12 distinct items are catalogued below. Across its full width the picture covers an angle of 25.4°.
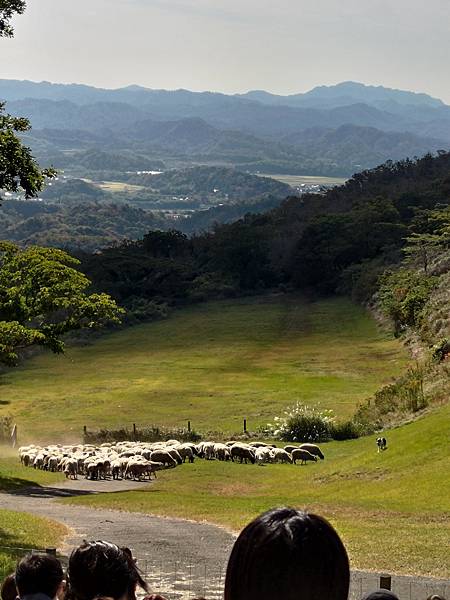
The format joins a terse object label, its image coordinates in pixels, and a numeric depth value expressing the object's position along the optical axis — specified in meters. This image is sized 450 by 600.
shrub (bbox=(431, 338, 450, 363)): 56.93
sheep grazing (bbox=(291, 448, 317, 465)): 45.88
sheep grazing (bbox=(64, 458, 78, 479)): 42.14
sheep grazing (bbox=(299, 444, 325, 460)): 46.72
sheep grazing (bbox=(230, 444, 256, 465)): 45.31
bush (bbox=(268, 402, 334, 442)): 54.03
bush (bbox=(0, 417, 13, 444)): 58.39
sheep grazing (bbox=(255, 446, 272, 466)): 45.06
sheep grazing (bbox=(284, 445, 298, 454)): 47.36
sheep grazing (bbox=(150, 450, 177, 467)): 44.38
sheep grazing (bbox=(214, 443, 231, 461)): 46.16
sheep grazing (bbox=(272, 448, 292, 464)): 45.95
